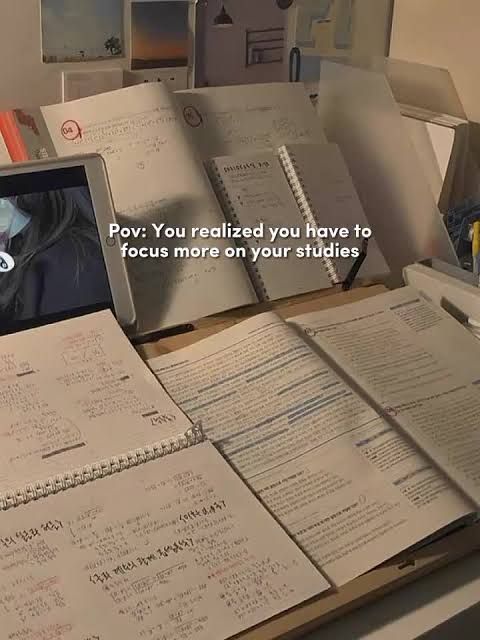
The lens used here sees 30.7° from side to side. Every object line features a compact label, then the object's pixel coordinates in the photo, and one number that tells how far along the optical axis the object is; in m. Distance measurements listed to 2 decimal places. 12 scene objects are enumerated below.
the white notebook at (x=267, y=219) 1.15
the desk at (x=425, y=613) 0.71
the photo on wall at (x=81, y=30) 1.19
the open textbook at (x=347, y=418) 0.77
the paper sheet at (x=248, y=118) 1.21
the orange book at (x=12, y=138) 1.09
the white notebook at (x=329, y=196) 1.20
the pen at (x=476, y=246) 1.17
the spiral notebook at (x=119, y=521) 0.66
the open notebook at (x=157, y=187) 1.08
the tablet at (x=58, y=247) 0.95
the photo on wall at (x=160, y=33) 1.28
